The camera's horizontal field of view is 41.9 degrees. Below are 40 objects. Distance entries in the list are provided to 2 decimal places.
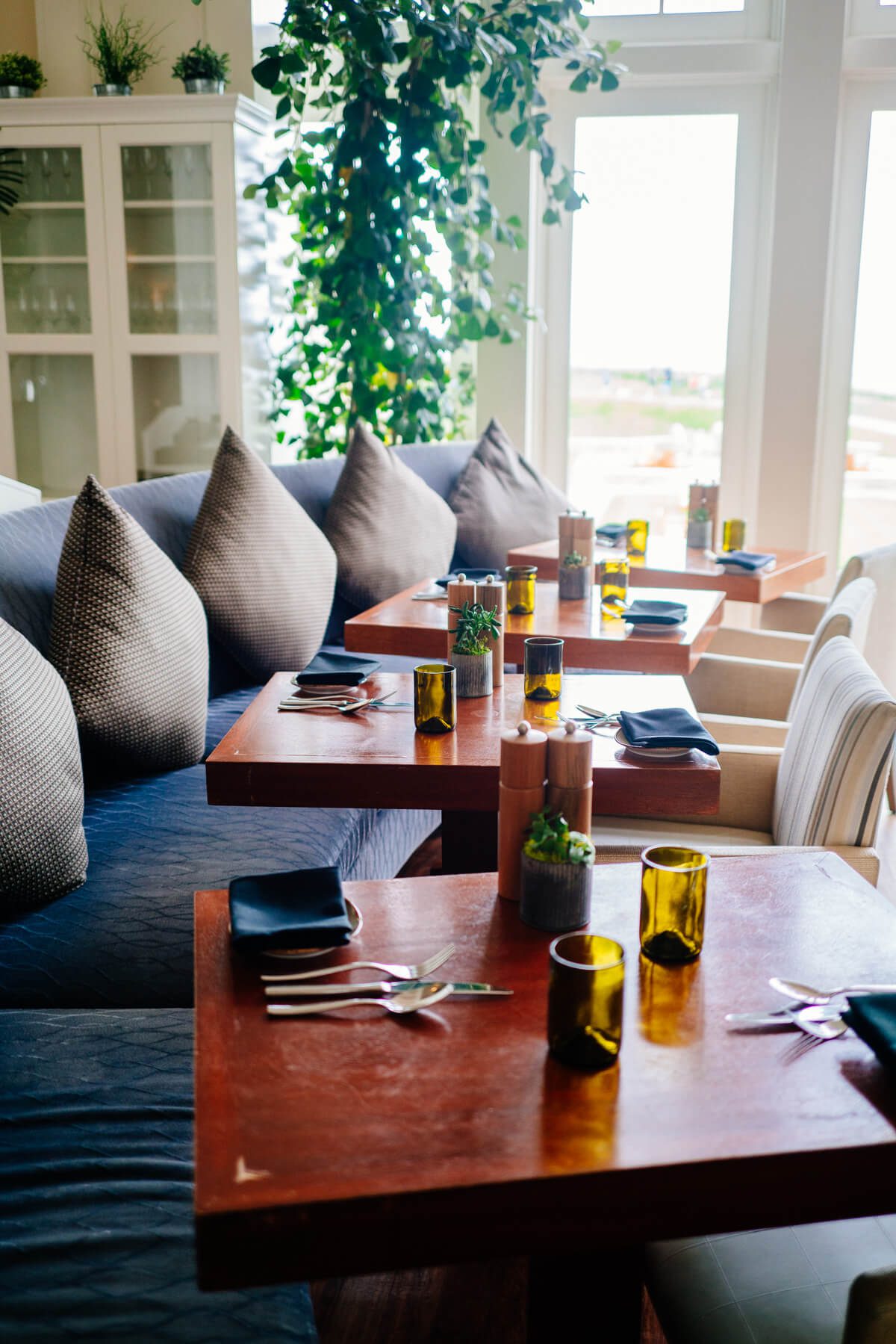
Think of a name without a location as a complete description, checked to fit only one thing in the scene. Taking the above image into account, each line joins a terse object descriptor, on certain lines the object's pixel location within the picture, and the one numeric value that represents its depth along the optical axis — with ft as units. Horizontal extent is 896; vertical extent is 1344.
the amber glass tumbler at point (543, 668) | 6.04
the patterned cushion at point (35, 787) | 5.10
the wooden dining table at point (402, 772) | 5.15
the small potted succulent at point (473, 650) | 6.15
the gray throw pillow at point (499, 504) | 12.50
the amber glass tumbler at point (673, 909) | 3.46
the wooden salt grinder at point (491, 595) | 6.68
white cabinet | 13.84
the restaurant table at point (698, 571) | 9.73
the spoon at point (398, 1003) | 3.18
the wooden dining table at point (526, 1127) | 2.52
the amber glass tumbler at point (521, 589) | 7.81
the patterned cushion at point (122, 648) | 6.63
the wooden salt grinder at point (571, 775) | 3.79
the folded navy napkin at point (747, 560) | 9.91
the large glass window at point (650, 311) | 14.21
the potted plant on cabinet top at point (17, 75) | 14.05
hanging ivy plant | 11.23
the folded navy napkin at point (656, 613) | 7.43
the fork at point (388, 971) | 3.34
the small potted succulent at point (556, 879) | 3.60
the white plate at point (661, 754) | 5.22
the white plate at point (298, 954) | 3.47
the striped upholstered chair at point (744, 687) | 8.75
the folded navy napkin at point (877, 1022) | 2.93
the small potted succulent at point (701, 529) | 10.84
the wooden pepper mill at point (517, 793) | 3.83
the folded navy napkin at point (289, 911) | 3.45
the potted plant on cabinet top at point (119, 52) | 13.89
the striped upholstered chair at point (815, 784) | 4.98
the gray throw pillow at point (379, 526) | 10.70
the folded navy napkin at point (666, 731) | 5.27
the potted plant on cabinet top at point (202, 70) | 13.34
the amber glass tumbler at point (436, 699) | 5.61
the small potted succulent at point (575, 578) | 8.41
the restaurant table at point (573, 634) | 7.20
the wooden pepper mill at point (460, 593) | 6.65
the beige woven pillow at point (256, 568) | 8.71
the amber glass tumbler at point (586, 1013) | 2.94
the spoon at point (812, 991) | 3.25
